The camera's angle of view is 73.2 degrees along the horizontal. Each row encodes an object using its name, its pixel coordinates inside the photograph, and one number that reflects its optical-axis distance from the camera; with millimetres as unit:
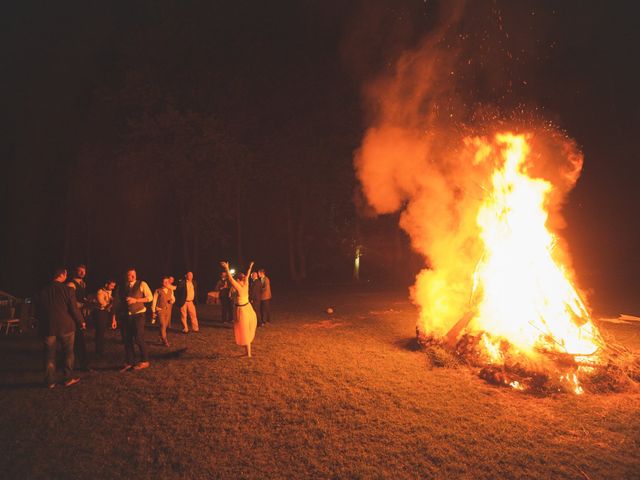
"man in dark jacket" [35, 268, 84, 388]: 7676
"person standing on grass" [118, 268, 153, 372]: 8914
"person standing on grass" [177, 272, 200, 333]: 12562
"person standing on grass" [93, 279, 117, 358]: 10070
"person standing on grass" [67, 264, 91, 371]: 8757
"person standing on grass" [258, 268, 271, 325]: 14055
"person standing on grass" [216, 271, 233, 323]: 14477
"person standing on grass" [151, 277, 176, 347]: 11070
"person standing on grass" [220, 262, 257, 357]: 9576
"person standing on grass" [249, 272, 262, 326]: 14077
